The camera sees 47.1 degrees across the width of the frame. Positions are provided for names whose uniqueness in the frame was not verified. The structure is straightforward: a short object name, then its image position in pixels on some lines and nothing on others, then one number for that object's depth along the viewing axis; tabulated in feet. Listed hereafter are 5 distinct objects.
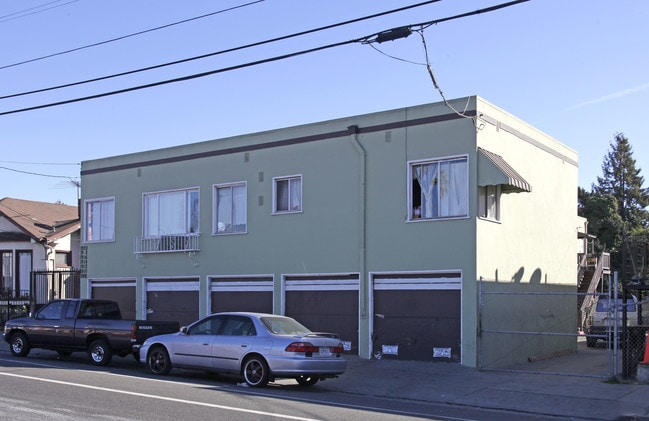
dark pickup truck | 56.95
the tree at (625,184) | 226.58
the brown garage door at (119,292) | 76.95
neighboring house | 105.60
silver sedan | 45.68
